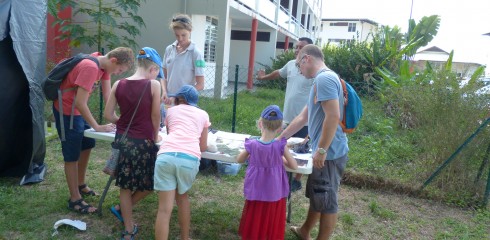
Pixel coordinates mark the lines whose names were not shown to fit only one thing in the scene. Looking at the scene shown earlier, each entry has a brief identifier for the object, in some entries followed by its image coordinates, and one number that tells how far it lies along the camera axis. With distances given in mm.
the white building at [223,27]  10414
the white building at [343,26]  58125
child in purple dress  2740
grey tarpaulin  3824
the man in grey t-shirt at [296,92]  4117
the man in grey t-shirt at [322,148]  2699
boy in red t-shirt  3104
